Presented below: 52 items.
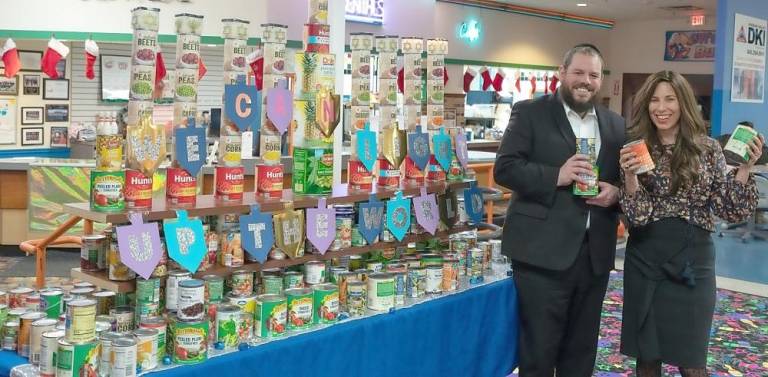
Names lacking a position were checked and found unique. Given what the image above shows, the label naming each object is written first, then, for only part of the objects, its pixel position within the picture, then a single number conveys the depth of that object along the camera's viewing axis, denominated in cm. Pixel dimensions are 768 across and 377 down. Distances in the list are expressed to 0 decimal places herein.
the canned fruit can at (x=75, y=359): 239
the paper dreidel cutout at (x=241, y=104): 302
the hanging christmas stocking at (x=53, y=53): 904
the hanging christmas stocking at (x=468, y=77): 1512
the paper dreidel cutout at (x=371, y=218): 353
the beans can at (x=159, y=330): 262
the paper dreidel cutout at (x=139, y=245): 262
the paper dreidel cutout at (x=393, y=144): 374
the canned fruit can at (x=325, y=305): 313
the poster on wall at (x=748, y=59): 934
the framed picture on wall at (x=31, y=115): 1082
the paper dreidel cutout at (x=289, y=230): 316
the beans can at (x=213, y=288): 288
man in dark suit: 352
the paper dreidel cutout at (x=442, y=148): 400
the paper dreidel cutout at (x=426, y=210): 381
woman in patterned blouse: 340
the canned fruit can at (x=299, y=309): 303
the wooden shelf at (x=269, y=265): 274
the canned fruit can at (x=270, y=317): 292
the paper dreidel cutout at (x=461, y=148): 414
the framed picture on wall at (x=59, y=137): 1102
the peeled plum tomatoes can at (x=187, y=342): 263
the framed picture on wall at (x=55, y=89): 1087
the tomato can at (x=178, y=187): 291
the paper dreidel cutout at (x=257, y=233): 303
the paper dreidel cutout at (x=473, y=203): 416
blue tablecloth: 282
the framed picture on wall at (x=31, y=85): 1085
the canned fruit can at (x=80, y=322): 242
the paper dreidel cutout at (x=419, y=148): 383
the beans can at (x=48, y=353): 246
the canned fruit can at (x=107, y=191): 268
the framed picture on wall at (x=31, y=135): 1084
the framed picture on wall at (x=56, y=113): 1095
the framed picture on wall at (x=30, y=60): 1078
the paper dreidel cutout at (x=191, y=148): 287
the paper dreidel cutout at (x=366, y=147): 360
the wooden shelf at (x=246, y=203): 270
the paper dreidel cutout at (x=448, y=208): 400
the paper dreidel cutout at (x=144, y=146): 275
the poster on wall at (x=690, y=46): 1741
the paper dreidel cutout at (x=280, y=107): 318
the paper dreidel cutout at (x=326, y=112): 332
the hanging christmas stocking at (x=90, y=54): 914
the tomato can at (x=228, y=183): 308
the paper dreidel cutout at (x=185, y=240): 276
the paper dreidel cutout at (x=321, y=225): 328
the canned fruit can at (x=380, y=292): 335
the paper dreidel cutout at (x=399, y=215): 366
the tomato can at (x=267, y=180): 322
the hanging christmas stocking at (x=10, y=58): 927
